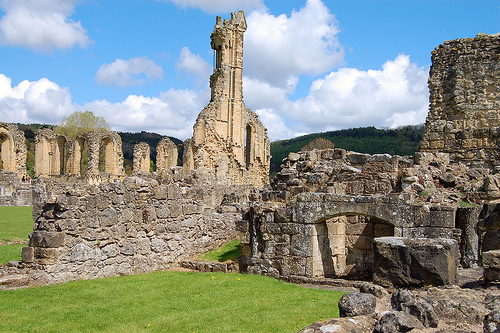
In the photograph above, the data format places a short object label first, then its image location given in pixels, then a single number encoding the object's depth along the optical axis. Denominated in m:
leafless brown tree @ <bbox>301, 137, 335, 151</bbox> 49.62
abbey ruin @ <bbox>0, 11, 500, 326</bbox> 7.26
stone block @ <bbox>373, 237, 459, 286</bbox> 5.34
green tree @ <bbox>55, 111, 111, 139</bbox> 51.94
